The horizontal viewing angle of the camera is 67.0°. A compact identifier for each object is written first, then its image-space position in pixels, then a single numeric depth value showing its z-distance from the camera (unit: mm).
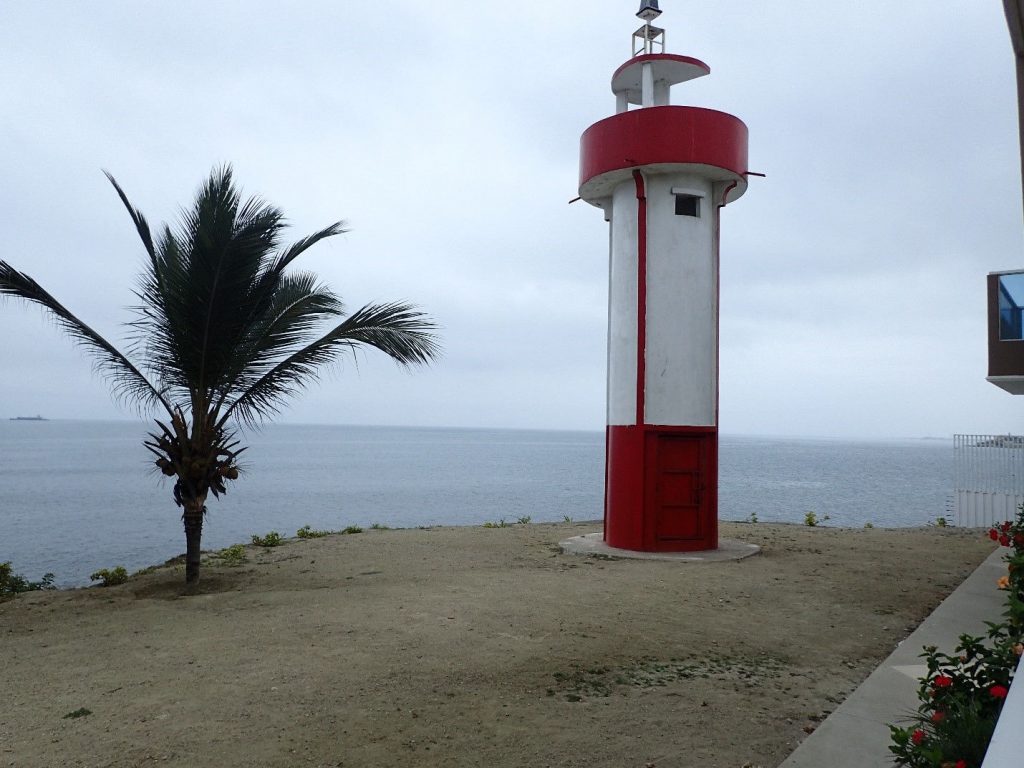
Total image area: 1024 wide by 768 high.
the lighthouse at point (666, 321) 11781
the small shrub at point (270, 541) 13625
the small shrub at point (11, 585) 10195
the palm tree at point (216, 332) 9594
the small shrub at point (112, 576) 10242
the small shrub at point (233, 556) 11616
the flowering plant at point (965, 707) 2975
